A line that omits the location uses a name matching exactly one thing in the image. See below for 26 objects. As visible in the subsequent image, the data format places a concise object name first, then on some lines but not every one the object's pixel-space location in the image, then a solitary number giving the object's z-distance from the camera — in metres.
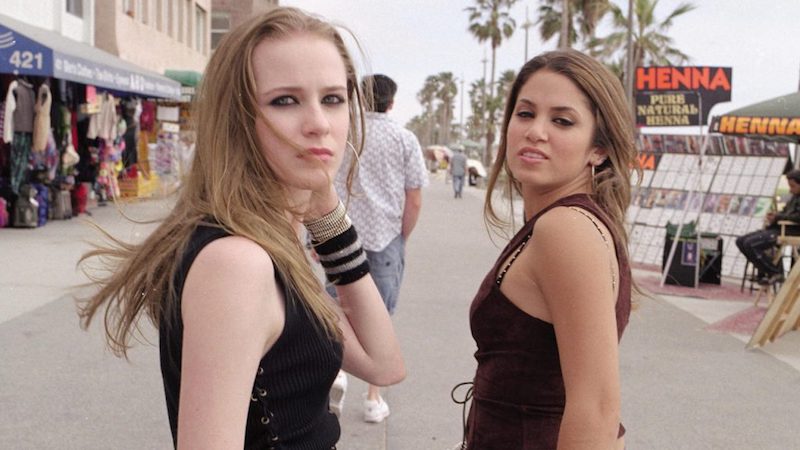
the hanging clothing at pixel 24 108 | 12.16
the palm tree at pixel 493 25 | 64.81
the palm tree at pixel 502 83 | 77.07
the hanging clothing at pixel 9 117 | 11.80
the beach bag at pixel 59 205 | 14.04
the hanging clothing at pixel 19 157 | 12.47
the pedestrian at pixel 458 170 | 31.34
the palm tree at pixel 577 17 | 39.72
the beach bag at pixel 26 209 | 12.73
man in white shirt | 4.64
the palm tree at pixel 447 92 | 118.56
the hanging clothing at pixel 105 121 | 15.22
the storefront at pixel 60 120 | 11.82
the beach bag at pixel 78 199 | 15.30
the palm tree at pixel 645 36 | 37.03
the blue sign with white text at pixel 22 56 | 11.17
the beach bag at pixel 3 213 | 12.58
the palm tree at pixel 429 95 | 125.19
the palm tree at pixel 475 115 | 97.88
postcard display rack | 11.75
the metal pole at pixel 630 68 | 23.61
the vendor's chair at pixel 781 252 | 8.56
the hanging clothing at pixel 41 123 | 12.62
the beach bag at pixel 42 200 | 13.29
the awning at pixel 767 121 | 8.88
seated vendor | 9.61
